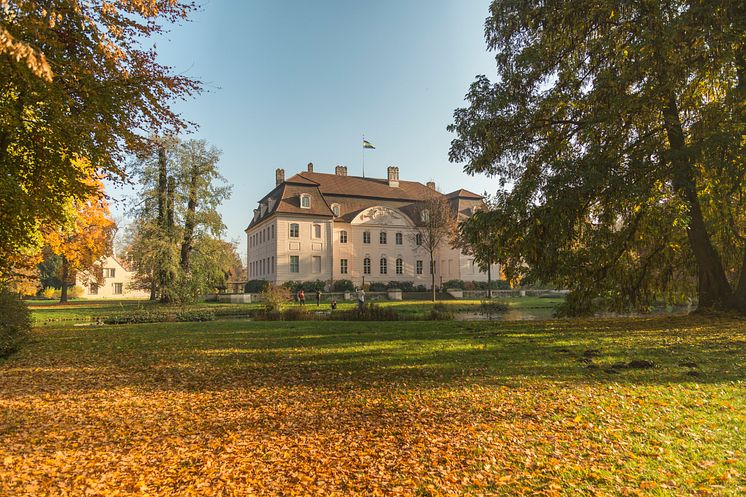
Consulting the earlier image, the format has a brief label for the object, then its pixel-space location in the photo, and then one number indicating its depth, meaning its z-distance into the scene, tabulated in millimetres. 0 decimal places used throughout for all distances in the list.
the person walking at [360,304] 18803
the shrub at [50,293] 52234
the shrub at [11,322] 9169
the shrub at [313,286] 39125
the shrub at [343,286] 40312
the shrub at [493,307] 23594
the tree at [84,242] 26312
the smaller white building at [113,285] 63347
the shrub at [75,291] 53000
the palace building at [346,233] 41406
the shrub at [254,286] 39491
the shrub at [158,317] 19078
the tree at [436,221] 36250
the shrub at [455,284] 42875
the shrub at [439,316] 18172
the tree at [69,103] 8156
